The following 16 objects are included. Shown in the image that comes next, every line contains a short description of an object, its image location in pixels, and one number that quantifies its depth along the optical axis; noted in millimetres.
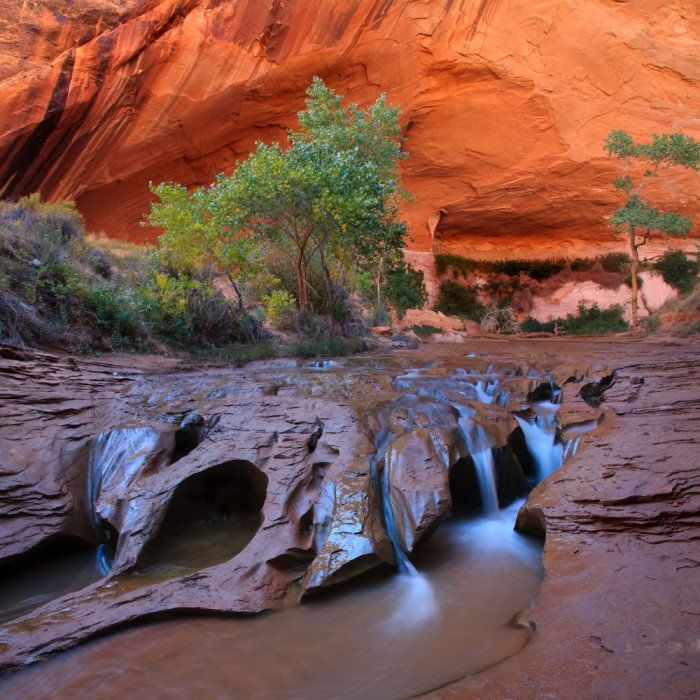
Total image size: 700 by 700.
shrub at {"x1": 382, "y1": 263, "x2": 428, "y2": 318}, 20438
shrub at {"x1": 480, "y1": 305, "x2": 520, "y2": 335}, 23656
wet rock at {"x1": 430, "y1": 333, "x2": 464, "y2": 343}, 17500
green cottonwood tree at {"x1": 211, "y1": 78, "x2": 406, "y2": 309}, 9086
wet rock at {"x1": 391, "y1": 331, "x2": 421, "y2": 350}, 12844
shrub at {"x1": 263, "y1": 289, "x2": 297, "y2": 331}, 10039
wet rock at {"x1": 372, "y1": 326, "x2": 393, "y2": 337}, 14227
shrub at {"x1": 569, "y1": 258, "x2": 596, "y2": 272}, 25438
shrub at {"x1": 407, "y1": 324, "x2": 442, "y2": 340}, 18422
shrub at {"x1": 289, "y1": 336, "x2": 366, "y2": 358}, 9375
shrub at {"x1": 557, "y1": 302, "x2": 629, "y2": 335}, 21062
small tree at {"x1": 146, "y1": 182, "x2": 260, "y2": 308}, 9359
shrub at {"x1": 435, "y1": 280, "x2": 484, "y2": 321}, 25438
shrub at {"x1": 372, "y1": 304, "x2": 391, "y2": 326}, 15984
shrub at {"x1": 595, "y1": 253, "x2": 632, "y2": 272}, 24875
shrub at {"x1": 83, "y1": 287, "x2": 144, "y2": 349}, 8008
